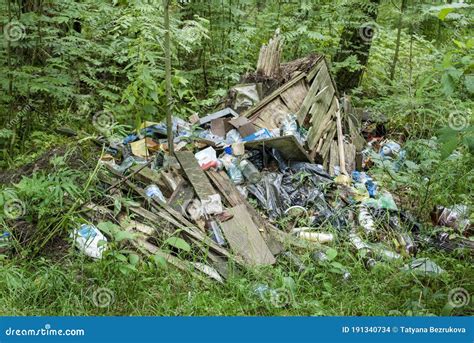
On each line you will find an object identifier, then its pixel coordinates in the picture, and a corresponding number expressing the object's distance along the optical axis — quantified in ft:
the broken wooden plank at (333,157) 19.92
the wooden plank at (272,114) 20.13
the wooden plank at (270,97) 20.17
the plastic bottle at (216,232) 14.48
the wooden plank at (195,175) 15.85
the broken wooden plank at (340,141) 20.30
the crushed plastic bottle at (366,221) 15.72
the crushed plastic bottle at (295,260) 13.61
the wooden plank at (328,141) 20.03
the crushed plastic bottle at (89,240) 12.85
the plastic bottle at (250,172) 17.34
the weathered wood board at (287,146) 17.83
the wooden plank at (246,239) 13.92
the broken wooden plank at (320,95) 20.70
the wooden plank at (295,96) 21.20
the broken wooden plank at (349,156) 20.89
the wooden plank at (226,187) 16.11
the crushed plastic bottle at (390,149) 22.43
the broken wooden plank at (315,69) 22.62
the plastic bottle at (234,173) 17.43
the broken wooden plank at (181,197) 15.44
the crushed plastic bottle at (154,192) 15.33
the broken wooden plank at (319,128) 19.68
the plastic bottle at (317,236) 14.97
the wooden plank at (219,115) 20.18
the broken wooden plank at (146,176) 16.30
